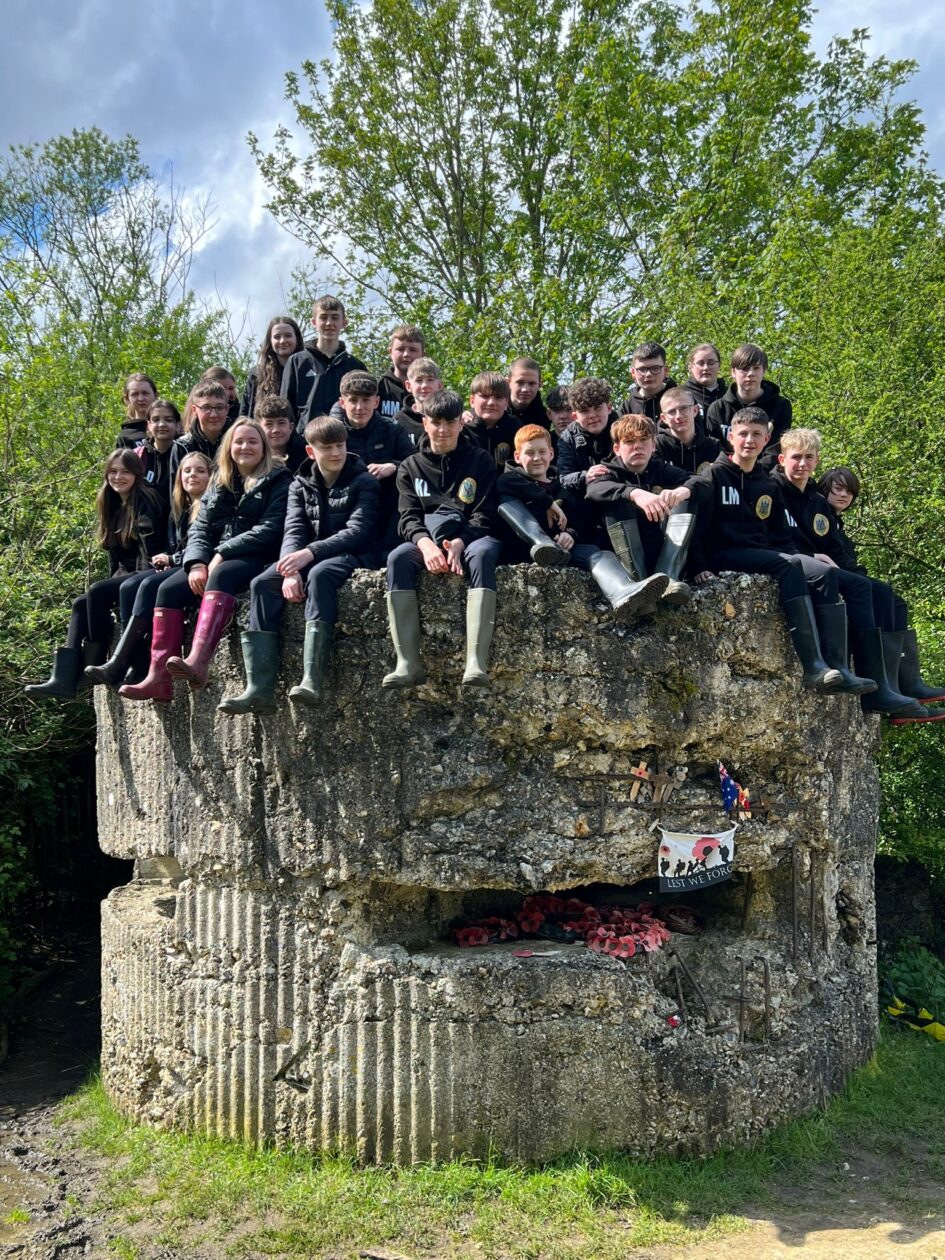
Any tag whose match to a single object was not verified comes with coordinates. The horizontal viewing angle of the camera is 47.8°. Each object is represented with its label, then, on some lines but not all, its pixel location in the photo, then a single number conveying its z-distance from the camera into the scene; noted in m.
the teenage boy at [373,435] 6.16
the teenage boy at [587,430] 6.43
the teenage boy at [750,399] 6.92
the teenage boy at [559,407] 7.43
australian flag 5.88
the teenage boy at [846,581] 6.16
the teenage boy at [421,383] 6.63
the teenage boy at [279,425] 6.51
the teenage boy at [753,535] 5.77
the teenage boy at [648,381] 7.04
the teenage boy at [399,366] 7.43
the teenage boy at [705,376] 7.25
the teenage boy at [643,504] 5.62
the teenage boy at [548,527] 5.36
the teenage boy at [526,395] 6.65
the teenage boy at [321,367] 7.30
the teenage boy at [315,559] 5.34
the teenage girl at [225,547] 5.74
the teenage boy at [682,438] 6.41
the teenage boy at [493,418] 6.28
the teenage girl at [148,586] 6.23
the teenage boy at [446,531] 5.27
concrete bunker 5.50
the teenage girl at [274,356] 7.55
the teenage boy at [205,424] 6.94
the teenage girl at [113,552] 6.87
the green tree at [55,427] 8.79
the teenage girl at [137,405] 8.00
